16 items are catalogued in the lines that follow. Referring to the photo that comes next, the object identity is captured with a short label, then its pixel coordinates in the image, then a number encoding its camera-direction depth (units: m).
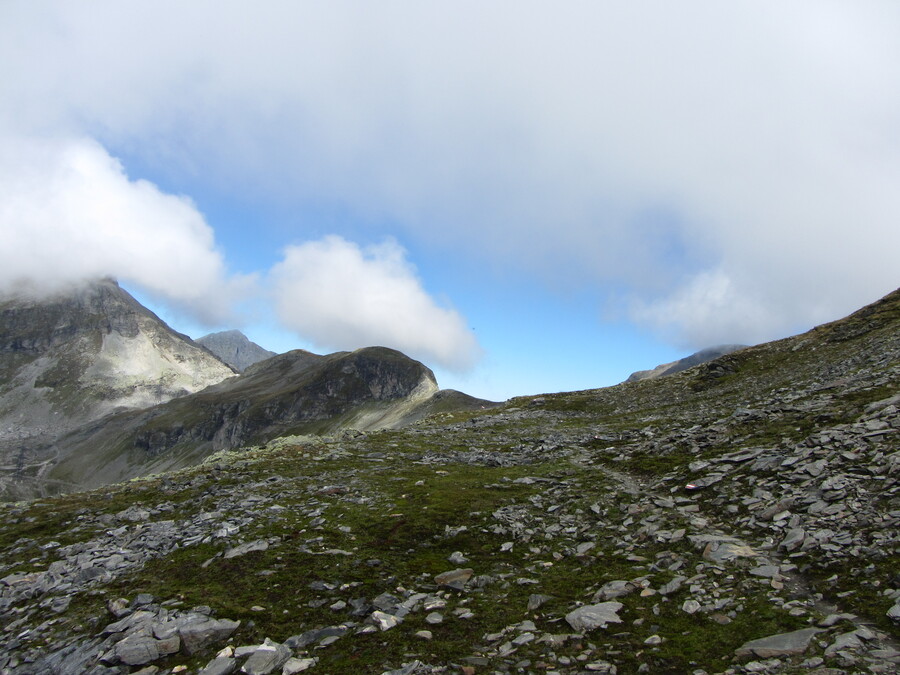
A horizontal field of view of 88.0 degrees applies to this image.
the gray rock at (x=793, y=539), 12.84
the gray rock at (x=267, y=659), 9.80
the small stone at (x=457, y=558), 15.12
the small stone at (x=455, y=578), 13.36
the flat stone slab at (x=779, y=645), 8.48
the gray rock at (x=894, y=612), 8.89
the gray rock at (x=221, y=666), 9.83
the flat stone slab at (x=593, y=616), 10.47
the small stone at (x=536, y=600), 11.73
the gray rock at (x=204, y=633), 10.87
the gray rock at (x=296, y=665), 9.72
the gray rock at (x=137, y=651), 10.58
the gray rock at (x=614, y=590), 11.74
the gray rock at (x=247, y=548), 16.16
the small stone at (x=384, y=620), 11.24
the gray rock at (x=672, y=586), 11.59
